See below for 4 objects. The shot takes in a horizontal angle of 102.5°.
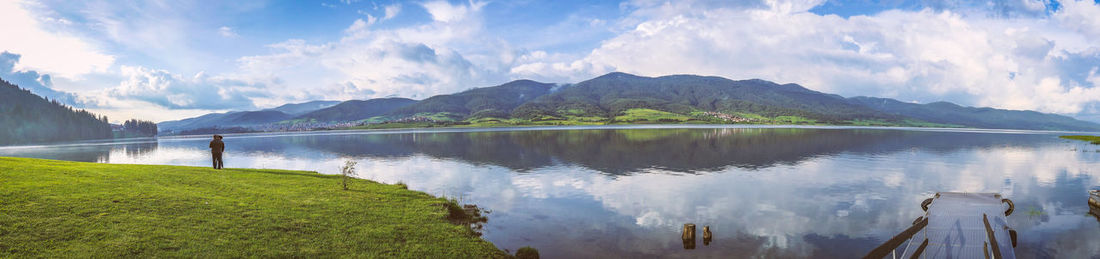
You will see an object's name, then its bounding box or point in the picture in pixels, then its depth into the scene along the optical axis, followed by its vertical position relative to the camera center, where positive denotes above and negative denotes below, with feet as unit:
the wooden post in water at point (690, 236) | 60.80 -15.68
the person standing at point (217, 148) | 106.34 -4.53
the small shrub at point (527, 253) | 54.75 -16.04
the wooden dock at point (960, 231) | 49.63 -15.00
